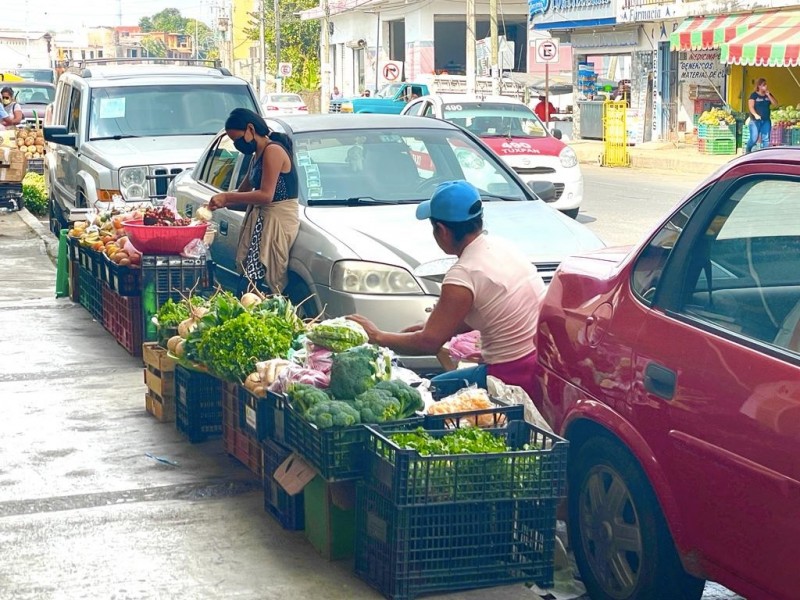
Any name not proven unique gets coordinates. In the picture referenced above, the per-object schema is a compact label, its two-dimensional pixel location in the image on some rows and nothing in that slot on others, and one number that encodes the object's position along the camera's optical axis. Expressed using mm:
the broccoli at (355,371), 5188
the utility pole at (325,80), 58969
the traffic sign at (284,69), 69188
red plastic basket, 8961
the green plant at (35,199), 20453
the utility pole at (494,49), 38719
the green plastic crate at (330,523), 5148
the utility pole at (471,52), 39625
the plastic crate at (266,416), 5512
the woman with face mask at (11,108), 22642
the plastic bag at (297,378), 5395
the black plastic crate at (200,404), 6918
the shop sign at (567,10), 40094
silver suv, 13016
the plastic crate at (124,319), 9219
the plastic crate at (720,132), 31781
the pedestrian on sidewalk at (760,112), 28031
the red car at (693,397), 3748
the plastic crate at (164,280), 9016
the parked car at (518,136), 17578
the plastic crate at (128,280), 9139
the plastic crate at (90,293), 10461
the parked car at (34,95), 33100
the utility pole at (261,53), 79062
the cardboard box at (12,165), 18766
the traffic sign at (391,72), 48406
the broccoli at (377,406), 4965
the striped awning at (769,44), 28047
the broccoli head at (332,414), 4879
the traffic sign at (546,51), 31531
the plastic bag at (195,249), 8930
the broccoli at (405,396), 5152
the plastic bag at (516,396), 5133
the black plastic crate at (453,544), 4672
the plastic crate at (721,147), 32125
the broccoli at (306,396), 5129
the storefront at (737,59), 28828
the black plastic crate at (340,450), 4871
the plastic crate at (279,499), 5508
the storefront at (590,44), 40156
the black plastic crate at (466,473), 4566
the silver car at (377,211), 7625
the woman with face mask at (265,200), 8219
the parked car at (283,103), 53609
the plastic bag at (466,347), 6109
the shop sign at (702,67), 35500
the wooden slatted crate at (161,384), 7379
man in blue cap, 5652
